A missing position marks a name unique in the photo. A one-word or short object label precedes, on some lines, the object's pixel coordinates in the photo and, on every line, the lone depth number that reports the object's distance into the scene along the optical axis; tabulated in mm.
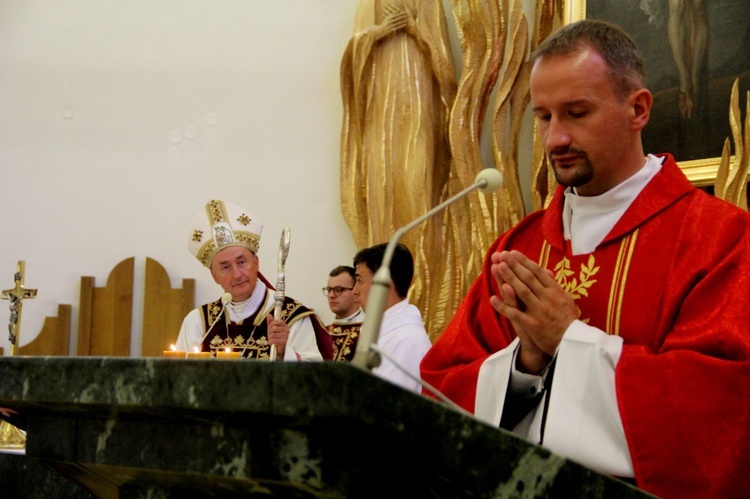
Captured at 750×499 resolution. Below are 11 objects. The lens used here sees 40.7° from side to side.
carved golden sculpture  6004
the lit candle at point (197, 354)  3127
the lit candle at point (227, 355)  3420
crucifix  4898
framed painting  5129
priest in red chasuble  2039
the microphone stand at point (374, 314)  1331
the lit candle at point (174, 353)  3054
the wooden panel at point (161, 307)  7223
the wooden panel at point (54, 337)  7254
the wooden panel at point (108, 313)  7297
